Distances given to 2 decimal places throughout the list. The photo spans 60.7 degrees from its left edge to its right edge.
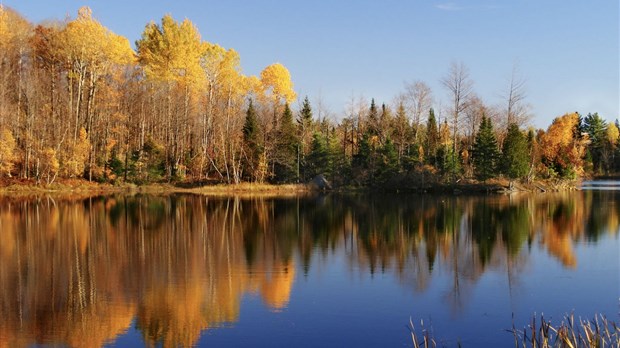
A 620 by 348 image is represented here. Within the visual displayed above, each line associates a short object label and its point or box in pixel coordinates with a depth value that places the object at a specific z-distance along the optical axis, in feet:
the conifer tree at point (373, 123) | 184.14
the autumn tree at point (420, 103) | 186.60
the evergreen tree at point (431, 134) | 185.28
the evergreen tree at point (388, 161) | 160.86
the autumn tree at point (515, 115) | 171.12
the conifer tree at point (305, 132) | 170.40
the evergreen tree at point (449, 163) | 158.51
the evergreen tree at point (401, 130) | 180.86
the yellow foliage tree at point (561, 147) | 172.86
